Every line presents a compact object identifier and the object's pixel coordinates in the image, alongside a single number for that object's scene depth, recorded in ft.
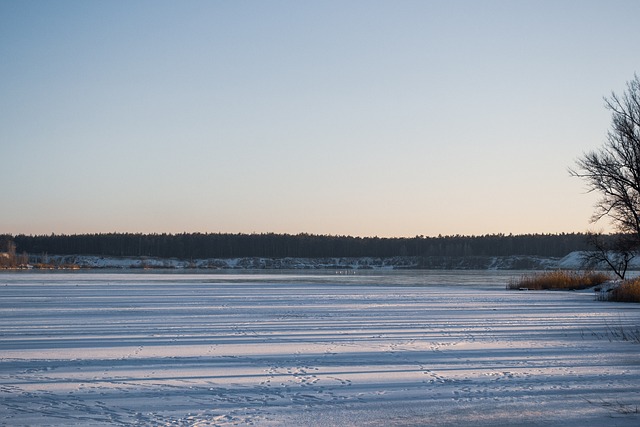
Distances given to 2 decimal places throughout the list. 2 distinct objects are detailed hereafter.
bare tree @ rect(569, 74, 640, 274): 101.35
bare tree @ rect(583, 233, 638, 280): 107.55
